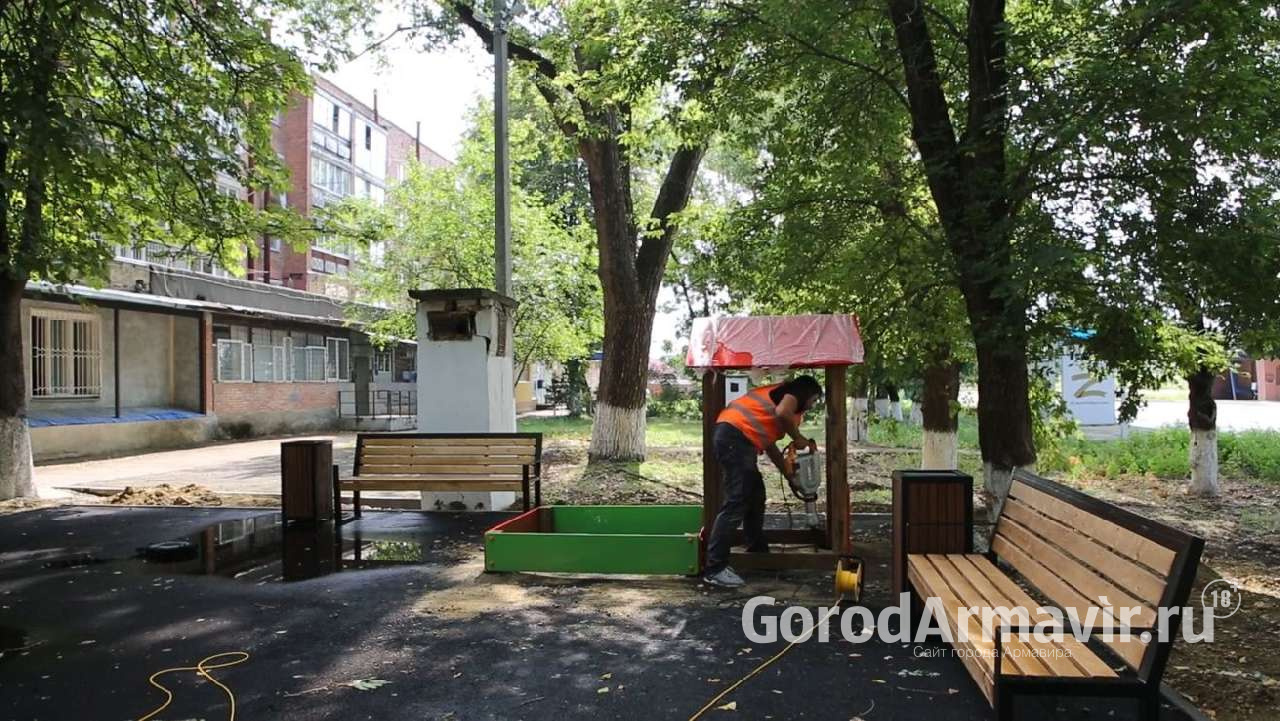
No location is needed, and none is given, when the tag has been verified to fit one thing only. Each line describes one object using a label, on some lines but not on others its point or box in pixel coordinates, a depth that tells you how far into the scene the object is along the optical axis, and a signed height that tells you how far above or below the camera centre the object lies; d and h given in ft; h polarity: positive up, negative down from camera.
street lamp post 35.63 +9.98
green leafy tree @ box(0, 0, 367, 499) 30.14 +9.71
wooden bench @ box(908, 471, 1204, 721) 9.91 -3.08
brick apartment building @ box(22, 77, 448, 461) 60.95 +2.81
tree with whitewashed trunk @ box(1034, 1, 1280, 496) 18.99 +4.72
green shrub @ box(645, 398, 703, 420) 116.57 -3.88
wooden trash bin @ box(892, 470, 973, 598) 17.42 -2.79
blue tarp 57.47 -2.03
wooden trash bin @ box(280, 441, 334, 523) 29.17 -3.31
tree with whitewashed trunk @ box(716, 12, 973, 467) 27.68 +5.17
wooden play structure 20.76 +0.50
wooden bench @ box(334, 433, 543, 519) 29.35 -2.76
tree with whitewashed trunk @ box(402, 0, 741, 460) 41.55 +11.01
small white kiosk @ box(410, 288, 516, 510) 32.09 +0.81
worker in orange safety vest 20.01 -1.45
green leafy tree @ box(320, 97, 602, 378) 68.49 +10.99
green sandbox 20.94 -4.26
